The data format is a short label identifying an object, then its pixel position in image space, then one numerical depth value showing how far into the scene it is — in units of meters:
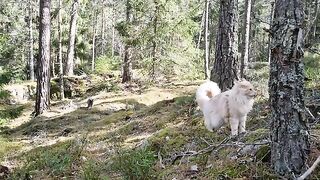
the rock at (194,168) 4.46
